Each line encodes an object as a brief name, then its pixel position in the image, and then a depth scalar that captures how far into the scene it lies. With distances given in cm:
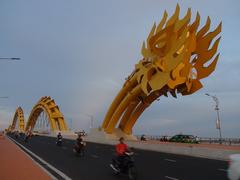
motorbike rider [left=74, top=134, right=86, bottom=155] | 1313
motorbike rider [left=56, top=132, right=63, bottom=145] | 2021
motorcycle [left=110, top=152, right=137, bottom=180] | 672
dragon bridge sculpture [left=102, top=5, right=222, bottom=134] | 2056
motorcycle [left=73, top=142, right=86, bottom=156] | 1310
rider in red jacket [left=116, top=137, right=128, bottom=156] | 726
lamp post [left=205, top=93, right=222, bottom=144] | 2451
